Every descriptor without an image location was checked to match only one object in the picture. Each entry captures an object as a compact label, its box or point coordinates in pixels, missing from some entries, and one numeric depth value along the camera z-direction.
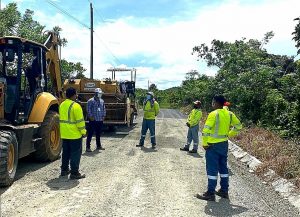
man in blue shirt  7.75
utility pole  16.98
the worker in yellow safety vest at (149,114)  8.36
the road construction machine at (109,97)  10.81
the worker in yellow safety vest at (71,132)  5.12
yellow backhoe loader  4.98
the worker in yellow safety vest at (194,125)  7.95
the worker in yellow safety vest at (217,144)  4.41
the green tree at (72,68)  22.04
